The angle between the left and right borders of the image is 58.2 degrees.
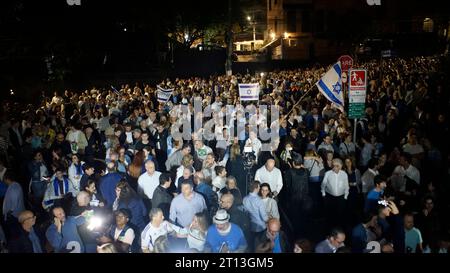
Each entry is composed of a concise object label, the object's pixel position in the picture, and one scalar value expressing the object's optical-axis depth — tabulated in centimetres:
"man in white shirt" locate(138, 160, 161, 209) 682
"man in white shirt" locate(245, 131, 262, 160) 859
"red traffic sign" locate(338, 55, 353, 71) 1260
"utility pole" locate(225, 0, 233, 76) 2388
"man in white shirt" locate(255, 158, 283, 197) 700
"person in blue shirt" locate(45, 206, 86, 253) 516
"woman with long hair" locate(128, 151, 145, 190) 739
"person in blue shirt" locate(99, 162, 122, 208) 659
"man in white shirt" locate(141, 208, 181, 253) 522
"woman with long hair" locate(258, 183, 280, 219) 596
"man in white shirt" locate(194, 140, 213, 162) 817
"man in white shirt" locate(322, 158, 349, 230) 690
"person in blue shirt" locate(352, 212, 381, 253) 513
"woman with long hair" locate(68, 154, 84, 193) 720
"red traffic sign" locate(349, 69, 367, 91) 900
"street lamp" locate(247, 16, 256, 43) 4912
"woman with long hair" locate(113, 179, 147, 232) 586
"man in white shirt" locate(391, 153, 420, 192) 680
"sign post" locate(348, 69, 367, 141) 900
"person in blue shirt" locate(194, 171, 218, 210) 644
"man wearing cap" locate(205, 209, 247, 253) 504
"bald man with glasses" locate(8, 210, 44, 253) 499
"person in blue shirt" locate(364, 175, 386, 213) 618
